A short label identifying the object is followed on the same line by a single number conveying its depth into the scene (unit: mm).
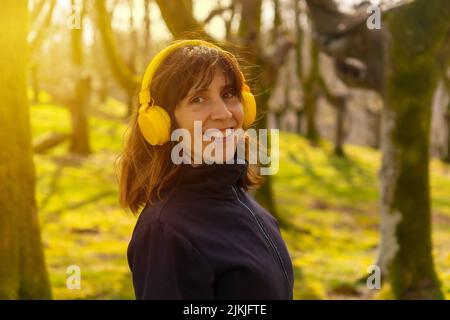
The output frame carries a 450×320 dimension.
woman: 1987
